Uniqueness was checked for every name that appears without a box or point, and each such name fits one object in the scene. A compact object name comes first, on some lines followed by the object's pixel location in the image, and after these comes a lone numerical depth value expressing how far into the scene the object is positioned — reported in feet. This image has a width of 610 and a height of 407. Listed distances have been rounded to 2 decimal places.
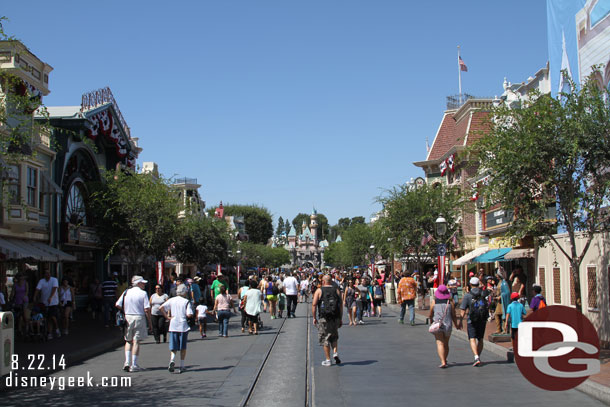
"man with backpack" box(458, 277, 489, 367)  40.55
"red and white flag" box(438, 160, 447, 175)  147.28
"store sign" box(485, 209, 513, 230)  86.99
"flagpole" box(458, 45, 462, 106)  161.94
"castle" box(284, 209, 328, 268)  640.17
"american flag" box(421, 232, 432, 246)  102.00
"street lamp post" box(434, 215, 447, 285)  81.24
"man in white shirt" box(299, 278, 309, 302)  134.47
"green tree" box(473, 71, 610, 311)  41.42
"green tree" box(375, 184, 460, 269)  112.68
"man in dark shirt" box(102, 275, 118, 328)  69.46
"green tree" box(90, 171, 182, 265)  89.20
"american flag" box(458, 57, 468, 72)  142.15
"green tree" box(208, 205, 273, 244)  391.45
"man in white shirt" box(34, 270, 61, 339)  57.98
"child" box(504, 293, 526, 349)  43.34
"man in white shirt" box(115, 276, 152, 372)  39.50
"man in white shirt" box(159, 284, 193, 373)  39.34
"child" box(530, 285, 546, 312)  43.70
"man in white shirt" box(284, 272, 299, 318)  84.74
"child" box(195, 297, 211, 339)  59.57
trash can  33.76
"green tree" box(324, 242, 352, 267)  260.91
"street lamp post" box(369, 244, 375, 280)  149.17
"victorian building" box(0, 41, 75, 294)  69.77
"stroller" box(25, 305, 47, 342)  55.47
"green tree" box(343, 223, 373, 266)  224.27
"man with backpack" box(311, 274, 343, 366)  40.91
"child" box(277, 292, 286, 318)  88.02
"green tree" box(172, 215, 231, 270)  139.85
